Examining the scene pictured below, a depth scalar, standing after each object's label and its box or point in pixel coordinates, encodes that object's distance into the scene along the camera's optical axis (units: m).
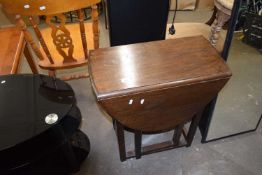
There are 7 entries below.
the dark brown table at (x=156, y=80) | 0.88
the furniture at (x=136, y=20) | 1.17
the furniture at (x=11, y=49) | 1.11
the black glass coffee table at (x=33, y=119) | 0.85
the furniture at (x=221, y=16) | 1.23
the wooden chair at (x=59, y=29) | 1.10
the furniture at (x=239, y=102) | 1.43
